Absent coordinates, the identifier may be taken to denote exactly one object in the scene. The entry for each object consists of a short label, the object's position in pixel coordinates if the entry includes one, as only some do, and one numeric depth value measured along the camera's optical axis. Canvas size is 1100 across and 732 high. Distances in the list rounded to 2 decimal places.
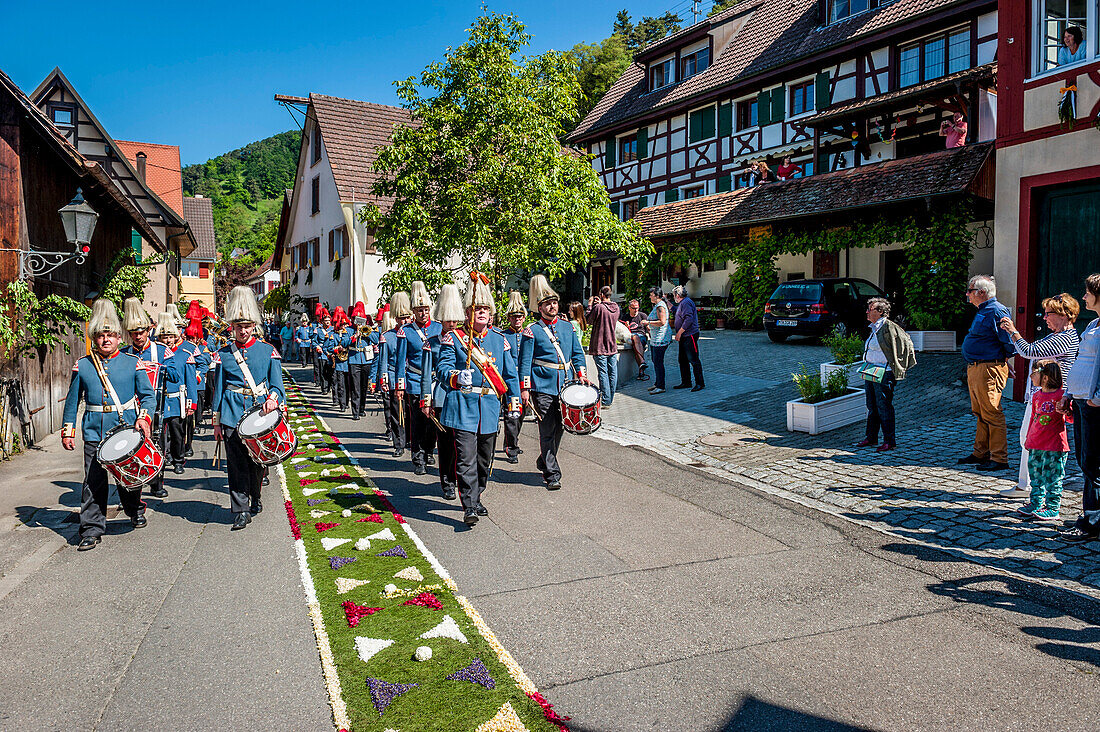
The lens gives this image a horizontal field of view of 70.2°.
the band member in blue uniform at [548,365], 7.89
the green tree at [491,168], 15.16
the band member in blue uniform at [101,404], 6.21
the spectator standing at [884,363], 8.88
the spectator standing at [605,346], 13.46
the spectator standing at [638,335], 16.59
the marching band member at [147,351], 7.60
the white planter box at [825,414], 10.24
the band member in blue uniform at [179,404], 9.08
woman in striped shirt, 6.19
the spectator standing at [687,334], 14.23
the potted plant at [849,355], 12.36
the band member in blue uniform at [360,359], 13.48
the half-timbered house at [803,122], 20.03
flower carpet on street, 3.46
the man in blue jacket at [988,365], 7.77
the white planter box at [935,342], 16.89
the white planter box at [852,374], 12.09
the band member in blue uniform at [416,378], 8.90
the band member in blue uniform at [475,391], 6.62
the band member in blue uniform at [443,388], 6.92
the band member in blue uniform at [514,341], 8.57
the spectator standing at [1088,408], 5.56
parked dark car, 18.44
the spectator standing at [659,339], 14.83
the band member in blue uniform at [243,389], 6.68
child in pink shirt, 6.11
